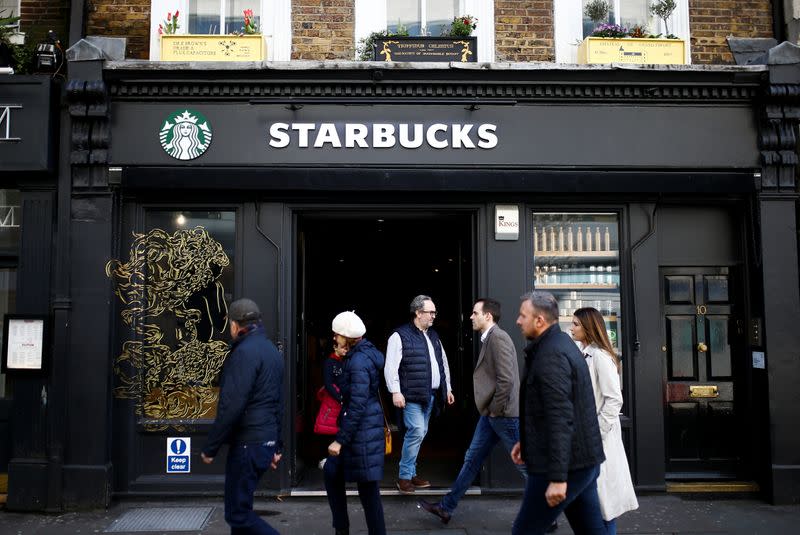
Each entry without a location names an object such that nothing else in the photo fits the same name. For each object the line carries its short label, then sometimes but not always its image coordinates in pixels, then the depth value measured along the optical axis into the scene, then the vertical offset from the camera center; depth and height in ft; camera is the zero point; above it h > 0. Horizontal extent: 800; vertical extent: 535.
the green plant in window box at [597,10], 24.47 +11.13
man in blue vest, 22.24 -1.92
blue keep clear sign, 22.61 -4.58
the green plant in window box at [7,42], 23.20 +9.62
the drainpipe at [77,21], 23.49 +10.48
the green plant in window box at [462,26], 23.90 +10.34
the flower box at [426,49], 23.65 +9.47
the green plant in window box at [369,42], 23.92 +9.88
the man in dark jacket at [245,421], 14.89 -2.30
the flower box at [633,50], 23.67 +9.39
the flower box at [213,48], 23.45 +9.45
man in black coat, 12.69 -2.10
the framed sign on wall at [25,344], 22.02 -0.80
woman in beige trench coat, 15.51 -2.54
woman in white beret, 16.12 -2.63
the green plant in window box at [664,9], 24.13 +11.09
